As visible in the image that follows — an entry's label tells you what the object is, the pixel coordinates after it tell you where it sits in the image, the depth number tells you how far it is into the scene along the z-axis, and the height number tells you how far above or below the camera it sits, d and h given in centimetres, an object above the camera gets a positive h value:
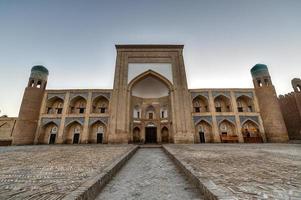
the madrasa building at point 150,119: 1738 +386
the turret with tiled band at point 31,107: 1716 +393
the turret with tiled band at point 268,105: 1741 +415
